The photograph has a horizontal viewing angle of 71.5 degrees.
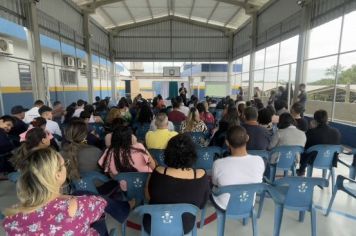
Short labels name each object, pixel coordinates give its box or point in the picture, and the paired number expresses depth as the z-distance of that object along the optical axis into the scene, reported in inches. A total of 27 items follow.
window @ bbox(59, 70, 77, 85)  387.8
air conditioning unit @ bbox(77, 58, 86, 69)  409.3
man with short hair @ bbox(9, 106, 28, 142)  162.6
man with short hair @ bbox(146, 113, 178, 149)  126.3
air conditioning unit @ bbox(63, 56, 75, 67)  377.1
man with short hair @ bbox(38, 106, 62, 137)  162.0
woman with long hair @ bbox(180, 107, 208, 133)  168.2
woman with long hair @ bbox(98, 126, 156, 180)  92.4
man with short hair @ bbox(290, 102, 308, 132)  159.0
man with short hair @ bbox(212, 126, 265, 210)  80.3
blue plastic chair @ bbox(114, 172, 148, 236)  85.7
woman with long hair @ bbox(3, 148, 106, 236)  44.7
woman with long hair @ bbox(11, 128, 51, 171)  97.5
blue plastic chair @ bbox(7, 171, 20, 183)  90.9
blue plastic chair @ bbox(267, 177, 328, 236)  81.2
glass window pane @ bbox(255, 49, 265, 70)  428.5
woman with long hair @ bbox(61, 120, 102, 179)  93.4
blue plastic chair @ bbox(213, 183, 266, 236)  75.4
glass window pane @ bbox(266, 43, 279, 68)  375.2
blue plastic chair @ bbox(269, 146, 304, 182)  119.8
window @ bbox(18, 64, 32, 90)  285.8
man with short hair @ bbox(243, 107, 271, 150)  119.9
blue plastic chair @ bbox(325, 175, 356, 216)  95.5
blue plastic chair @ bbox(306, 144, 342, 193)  118.6
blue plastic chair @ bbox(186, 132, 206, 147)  160.2
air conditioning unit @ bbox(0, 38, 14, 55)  236.4
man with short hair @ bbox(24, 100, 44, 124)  199.0
